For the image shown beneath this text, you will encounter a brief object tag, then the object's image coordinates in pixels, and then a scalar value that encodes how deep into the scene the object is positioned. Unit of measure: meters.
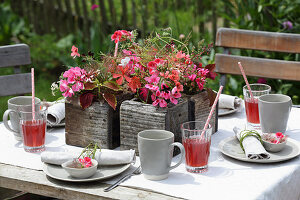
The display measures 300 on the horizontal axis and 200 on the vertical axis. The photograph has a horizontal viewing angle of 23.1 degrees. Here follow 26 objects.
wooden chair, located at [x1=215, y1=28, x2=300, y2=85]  2.55
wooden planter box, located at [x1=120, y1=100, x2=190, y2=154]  1.70
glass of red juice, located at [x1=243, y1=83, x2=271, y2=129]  1.93
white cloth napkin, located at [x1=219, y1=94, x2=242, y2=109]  2.06
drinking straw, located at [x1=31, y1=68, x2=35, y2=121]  1.78
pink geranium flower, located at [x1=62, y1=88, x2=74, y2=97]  1.78
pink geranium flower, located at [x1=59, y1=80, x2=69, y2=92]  1.77
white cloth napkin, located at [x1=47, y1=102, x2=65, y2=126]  1.97
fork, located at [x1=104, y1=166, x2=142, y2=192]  1.57
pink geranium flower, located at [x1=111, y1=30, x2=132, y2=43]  1.83
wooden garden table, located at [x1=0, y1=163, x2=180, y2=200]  1.54
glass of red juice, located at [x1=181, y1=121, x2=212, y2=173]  1.63
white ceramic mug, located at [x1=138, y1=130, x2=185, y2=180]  1.58
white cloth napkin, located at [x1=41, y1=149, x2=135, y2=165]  1.65
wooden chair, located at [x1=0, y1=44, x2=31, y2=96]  2.42
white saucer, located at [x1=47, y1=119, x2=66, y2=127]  1.97
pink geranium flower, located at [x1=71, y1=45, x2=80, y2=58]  1.82
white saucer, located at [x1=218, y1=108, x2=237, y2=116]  2.04
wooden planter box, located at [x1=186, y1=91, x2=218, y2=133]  1.83
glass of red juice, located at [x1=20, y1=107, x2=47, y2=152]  1.77
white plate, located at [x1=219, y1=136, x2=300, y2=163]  1.68
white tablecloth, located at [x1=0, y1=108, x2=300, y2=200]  1.54
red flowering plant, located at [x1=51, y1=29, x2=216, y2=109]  1.70
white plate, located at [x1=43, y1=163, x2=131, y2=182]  1.59
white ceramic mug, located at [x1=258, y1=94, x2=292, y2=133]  1.83
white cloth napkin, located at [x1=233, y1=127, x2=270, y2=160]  1.68
